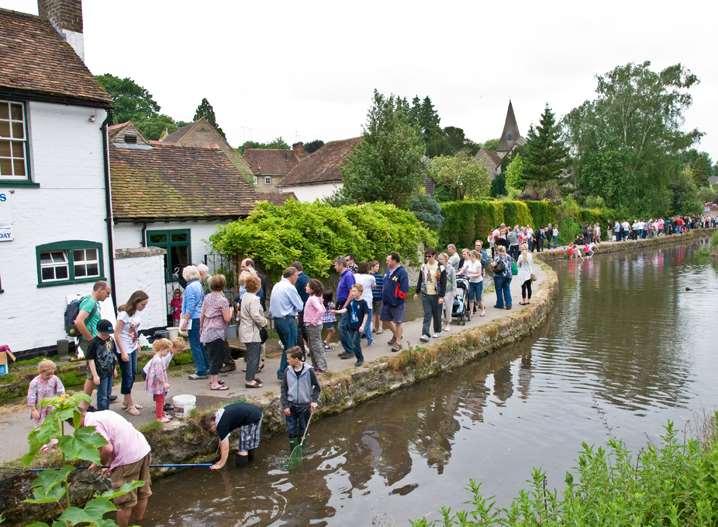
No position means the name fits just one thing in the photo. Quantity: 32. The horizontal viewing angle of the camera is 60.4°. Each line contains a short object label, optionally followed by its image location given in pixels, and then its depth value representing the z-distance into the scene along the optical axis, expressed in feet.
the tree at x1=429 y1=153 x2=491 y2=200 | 148.97
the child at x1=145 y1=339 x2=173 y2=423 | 26.61
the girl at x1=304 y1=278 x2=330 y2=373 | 33.47
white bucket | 27.41
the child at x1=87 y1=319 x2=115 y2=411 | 26.17
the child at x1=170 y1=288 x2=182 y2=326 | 47.26
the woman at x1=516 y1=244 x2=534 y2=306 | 55.16
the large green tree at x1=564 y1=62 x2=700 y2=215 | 167.22
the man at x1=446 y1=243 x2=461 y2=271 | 49.49
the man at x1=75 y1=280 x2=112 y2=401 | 26.71
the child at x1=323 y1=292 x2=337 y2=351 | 39.17
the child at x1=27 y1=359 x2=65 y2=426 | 24.12
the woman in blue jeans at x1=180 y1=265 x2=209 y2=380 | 33.27
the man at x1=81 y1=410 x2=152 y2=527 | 19.45
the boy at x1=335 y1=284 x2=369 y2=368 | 36.11
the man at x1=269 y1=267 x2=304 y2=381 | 32.17
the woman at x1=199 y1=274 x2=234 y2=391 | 31.24
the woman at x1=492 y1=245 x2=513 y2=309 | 52.39
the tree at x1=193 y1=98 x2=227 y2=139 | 247.09
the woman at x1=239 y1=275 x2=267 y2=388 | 31.07
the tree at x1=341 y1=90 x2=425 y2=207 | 79.05
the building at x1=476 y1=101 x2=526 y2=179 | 389.60
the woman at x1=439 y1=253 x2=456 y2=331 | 44.27
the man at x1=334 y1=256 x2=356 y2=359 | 37.29
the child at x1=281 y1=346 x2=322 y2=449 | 26.58
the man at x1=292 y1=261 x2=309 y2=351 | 35.24
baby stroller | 48.03
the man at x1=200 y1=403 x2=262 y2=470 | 25.77
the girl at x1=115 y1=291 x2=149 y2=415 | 27.73
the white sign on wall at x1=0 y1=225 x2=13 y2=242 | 36.55
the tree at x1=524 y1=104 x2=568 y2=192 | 185.37
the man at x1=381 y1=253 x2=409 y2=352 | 39.01
